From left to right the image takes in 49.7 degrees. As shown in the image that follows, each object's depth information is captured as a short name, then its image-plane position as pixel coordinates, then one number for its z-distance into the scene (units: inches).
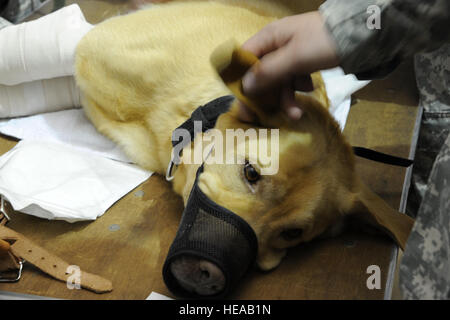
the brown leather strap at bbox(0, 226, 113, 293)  39.0
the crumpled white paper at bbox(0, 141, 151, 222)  45.0
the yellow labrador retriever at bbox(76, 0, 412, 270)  38.2
